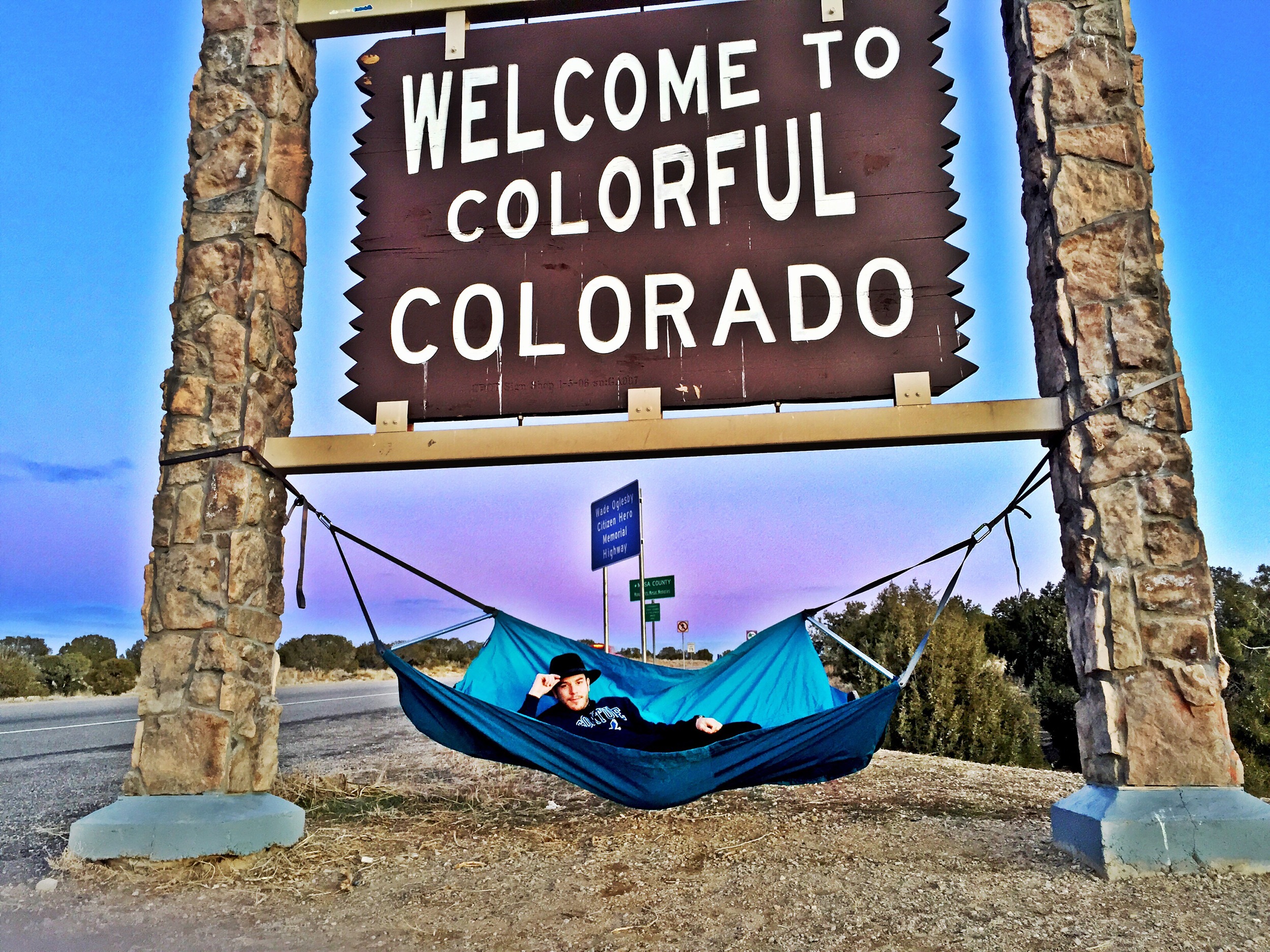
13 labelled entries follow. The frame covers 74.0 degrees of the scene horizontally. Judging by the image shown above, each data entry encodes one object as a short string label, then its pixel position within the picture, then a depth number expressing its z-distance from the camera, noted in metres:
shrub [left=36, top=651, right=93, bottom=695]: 17.23
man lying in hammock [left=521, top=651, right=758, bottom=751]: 4.16
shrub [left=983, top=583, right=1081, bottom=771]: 12.20
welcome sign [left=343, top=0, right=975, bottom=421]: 4.19
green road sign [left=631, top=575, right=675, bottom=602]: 11.62
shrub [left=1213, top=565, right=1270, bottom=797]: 11.62
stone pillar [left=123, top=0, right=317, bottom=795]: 4.02
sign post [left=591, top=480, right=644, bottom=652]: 10.80
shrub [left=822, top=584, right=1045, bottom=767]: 9.34
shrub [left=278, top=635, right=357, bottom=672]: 28.06
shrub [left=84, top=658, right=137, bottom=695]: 17.78
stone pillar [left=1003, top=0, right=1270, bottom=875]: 3.57
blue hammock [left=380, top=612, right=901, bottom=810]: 3.56
